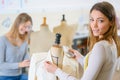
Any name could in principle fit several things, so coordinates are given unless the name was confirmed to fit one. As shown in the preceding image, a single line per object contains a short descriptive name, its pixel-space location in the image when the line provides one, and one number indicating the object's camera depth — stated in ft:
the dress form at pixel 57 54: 4.60
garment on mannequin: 4.54
